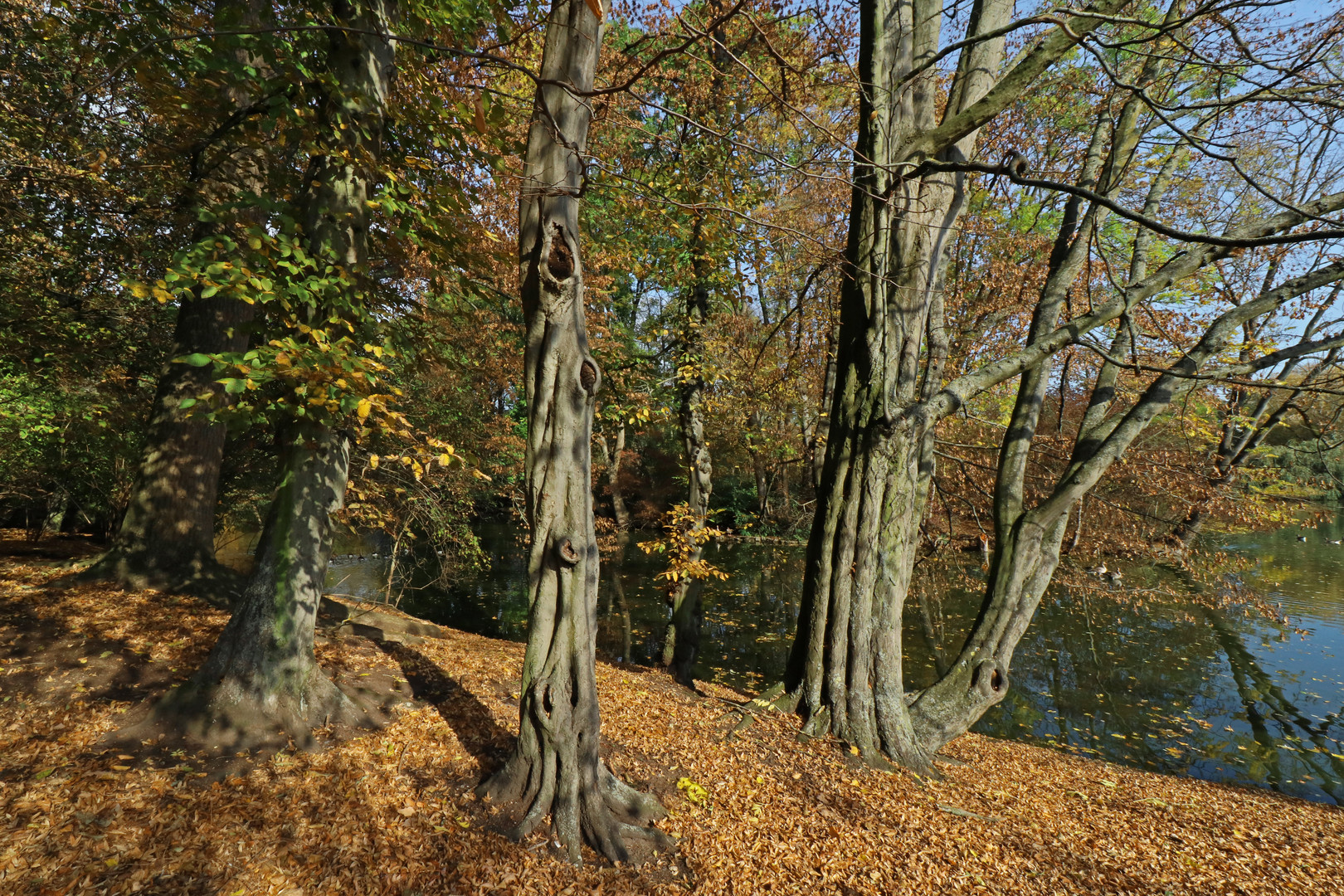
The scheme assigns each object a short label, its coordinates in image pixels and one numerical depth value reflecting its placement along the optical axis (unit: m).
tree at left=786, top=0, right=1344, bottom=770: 5.05
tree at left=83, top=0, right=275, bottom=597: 6.26
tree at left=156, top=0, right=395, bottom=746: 3.86
